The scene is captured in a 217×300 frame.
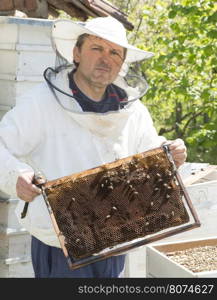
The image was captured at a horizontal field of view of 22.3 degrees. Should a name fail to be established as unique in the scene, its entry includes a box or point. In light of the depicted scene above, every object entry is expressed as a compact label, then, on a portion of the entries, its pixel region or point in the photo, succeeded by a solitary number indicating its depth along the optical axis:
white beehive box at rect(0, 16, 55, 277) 3.69
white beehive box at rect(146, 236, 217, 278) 2.34
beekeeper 2.51
